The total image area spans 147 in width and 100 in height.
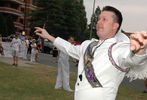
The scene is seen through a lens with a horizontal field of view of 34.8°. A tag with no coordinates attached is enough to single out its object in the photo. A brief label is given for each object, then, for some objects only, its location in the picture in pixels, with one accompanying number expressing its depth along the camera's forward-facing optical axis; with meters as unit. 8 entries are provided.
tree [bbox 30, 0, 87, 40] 46.88
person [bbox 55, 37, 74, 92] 9.04
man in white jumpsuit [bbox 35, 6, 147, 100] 2.51
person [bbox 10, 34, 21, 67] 13.43
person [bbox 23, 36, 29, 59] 20.11
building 55.69
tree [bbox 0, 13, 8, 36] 45.66
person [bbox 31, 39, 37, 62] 17.97
